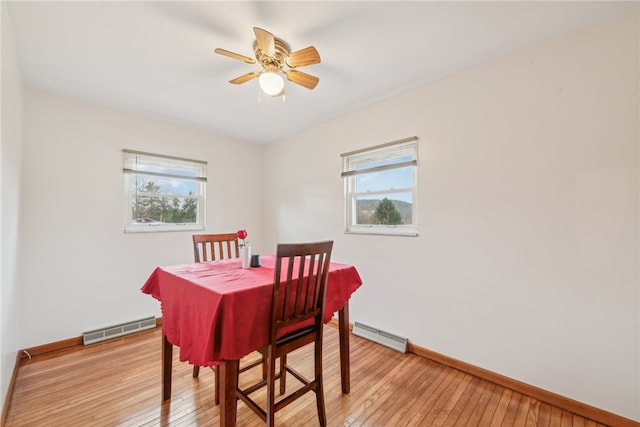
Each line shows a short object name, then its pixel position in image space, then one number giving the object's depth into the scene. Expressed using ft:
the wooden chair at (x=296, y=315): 4.61
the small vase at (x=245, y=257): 6.37
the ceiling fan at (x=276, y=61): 5.40
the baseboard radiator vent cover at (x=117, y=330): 8.78
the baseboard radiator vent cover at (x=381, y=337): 8.46
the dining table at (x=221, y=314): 4.22
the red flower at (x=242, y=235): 6.53
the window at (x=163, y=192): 10.04
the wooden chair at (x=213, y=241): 7.64
